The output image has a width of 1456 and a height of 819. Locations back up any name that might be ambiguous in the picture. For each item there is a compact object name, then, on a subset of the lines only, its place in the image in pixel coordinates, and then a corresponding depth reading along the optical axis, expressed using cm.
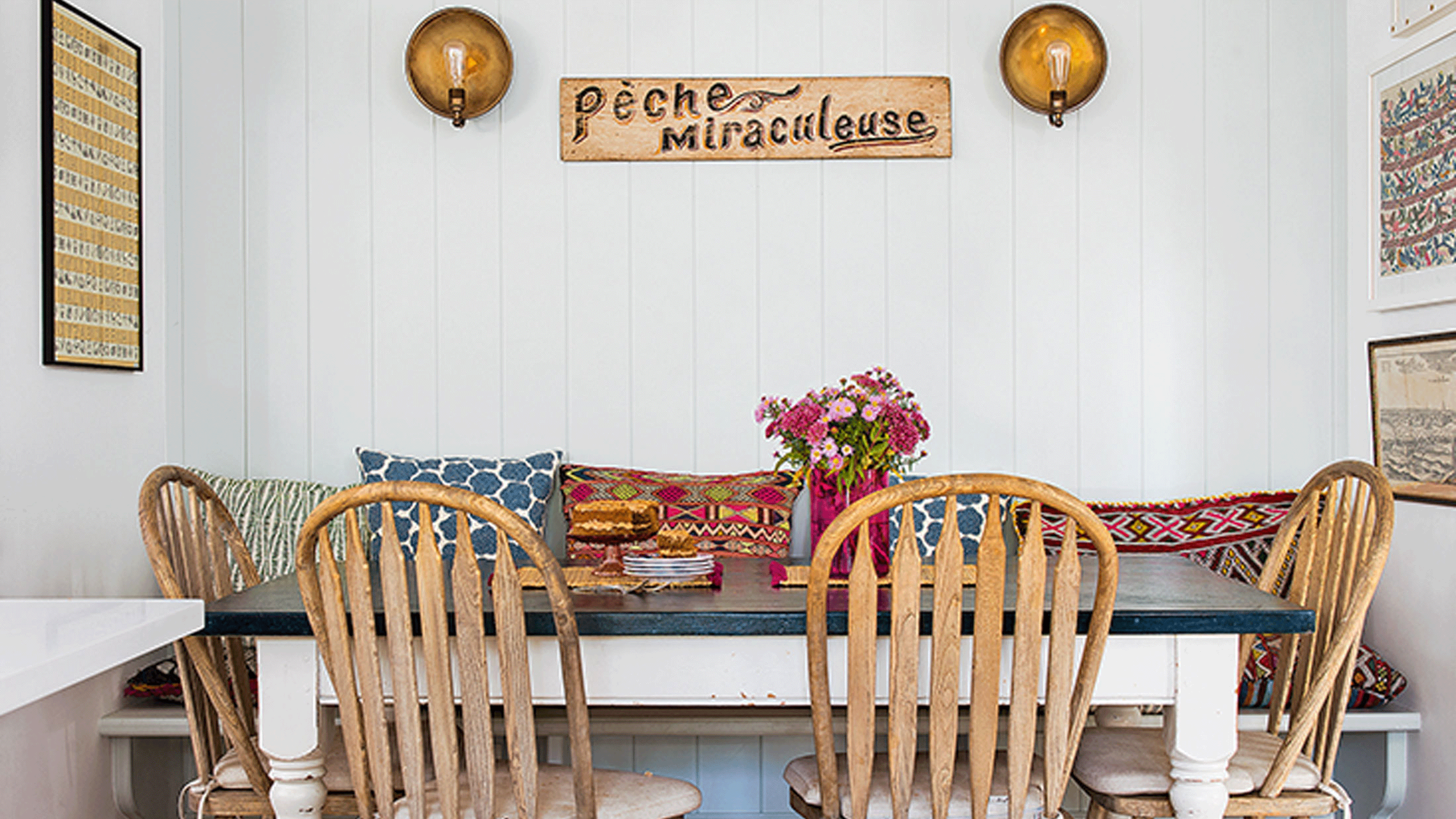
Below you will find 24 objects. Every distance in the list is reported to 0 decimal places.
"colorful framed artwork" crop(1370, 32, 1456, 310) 250
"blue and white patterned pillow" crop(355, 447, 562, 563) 286
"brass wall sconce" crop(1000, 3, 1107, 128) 297
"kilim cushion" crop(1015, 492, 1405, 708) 282
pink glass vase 193
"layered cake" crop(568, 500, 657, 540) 185
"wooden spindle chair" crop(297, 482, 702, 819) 147
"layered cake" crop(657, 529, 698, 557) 196
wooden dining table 163
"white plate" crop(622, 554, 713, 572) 192
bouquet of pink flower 192
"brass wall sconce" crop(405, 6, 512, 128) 298
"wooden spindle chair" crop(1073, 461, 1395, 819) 174
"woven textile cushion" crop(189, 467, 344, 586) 278
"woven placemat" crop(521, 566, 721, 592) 185
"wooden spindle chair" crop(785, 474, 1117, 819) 147
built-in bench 248
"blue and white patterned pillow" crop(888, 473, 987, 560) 281
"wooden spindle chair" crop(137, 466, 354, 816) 171
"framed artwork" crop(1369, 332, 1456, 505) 247
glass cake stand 187
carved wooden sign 309
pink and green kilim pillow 284
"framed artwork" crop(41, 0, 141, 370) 239
